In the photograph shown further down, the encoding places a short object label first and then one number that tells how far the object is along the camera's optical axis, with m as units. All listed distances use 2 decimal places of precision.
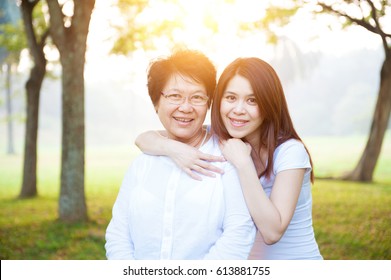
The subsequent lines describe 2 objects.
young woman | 1.73
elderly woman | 1.70
